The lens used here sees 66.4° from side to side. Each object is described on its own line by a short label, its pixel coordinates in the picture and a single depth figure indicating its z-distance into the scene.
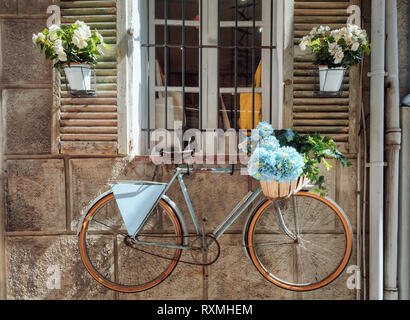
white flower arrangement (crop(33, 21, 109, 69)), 2.56
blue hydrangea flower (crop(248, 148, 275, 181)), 2.31
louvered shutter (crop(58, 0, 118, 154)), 2.85
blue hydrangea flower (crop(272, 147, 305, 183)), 2.30
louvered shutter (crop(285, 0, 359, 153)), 2.86
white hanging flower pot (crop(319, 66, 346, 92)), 2.69
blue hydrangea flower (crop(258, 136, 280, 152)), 2.38
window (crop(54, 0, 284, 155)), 2.85
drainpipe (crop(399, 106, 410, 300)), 2.85
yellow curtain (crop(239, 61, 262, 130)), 3.24
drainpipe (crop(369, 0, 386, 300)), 2.79
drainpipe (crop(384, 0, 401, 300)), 2.82
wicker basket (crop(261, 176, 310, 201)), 2.39
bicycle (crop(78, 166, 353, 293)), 2.92
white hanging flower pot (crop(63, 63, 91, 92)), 2.65
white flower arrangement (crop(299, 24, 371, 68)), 2.58
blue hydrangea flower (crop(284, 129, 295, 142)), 2.54
